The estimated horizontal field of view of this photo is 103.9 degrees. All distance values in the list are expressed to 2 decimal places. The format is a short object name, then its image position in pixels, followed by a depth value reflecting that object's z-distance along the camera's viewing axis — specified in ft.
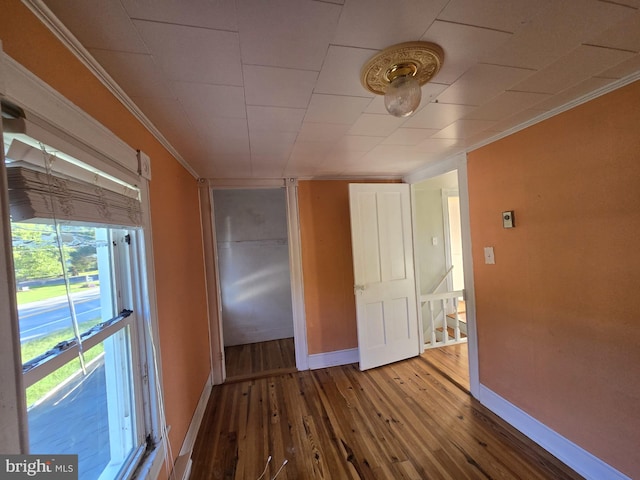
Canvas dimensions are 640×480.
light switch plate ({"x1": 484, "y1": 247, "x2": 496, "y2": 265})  6.40
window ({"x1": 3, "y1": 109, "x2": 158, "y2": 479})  2.12
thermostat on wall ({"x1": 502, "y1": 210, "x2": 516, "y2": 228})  5.79
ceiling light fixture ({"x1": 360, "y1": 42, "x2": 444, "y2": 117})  3.00
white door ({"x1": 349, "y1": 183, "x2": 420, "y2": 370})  8.77
